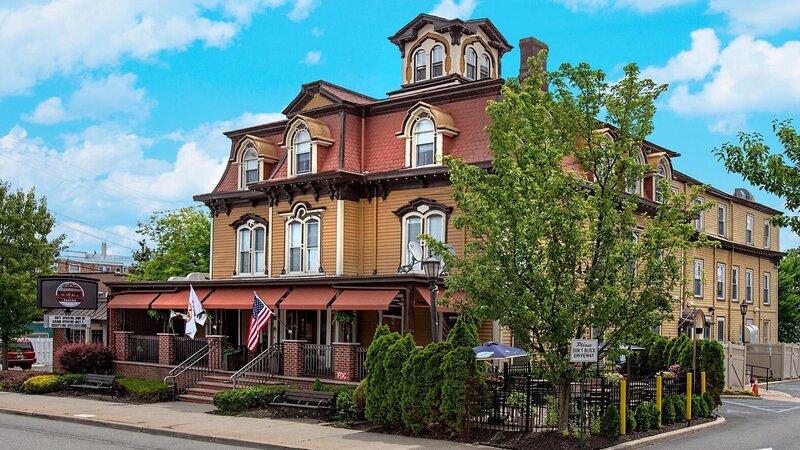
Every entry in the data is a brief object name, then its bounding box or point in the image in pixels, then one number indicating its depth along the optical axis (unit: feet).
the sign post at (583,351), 60.70
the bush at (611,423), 65.72
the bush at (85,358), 110.32
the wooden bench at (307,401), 78.95
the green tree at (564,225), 62.80
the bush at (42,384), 103.86
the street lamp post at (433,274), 73.20
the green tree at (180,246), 183.42
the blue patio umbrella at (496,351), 81.71
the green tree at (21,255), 127.24
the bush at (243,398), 84.02
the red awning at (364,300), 88.33
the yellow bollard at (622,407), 66.90
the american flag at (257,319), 92.43
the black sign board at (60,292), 118.93
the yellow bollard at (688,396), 76.84
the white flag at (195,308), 101.06
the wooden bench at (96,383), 99.27
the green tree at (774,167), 41.37
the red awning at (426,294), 87.98
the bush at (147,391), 95.25
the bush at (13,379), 108.68
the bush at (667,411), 74.43
